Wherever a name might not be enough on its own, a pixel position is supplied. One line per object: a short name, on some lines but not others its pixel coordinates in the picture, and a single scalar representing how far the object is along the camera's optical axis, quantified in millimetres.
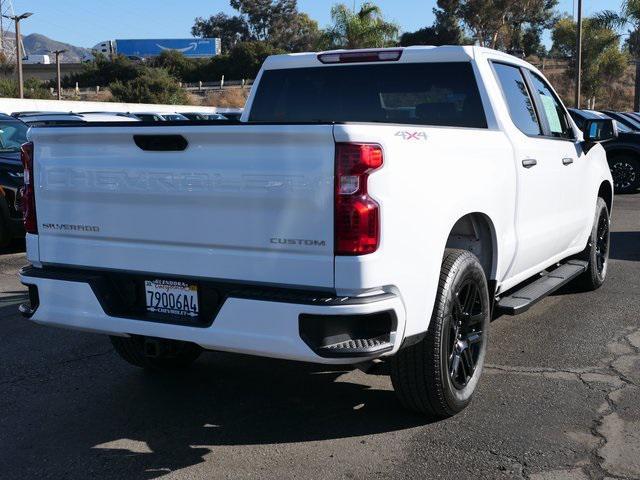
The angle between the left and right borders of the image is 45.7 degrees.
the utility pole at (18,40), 37531
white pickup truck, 3311
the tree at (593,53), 41750
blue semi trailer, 88500
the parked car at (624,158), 15375
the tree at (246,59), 77000
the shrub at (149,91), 55688
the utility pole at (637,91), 33375
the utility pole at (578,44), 29297
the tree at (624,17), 31391
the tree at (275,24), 100000
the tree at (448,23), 65875
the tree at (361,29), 42250
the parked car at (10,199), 9453
